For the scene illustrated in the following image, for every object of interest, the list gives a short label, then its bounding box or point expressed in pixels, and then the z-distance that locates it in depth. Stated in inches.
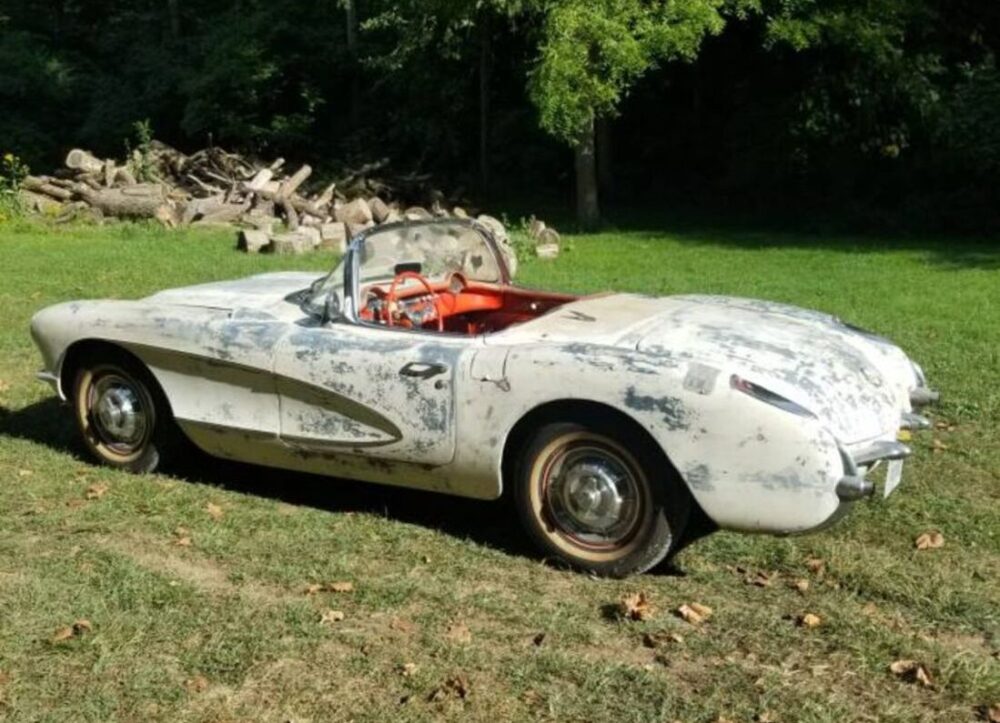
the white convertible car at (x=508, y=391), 184.5
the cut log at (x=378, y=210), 878.2
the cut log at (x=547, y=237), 737.0
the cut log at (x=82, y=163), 955.3
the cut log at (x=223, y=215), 845.2
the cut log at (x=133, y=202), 846.5
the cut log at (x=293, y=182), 893.8
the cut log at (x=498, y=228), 646.0
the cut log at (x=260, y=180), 907.4
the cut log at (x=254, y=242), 697.0
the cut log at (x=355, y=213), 847.1
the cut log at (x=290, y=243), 688.4
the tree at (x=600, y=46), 804.6
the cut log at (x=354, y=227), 768.7
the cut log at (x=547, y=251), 706.8
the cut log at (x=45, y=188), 911.7
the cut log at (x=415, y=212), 874.2
